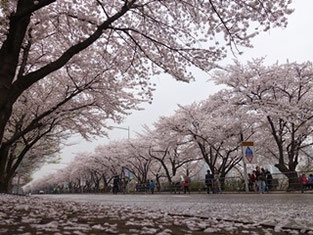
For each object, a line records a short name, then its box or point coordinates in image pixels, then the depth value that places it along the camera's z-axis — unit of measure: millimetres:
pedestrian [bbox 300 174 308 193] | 17006
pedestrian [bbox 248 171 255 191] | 22509
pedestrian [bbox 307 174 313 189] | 18683
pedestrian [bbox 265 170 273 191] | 20645
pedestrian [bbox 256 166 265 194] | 18469
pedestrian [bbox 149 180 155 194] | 31969
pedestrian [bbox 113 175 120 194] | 35594
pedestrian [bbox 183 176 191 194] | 27559
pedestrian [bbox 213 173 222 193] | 23741
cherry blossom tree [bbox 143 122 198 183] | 32875
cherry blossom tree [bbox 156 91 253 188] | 27041
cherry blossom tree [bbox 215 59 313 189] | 22578
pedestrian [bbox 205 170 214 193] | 24327
